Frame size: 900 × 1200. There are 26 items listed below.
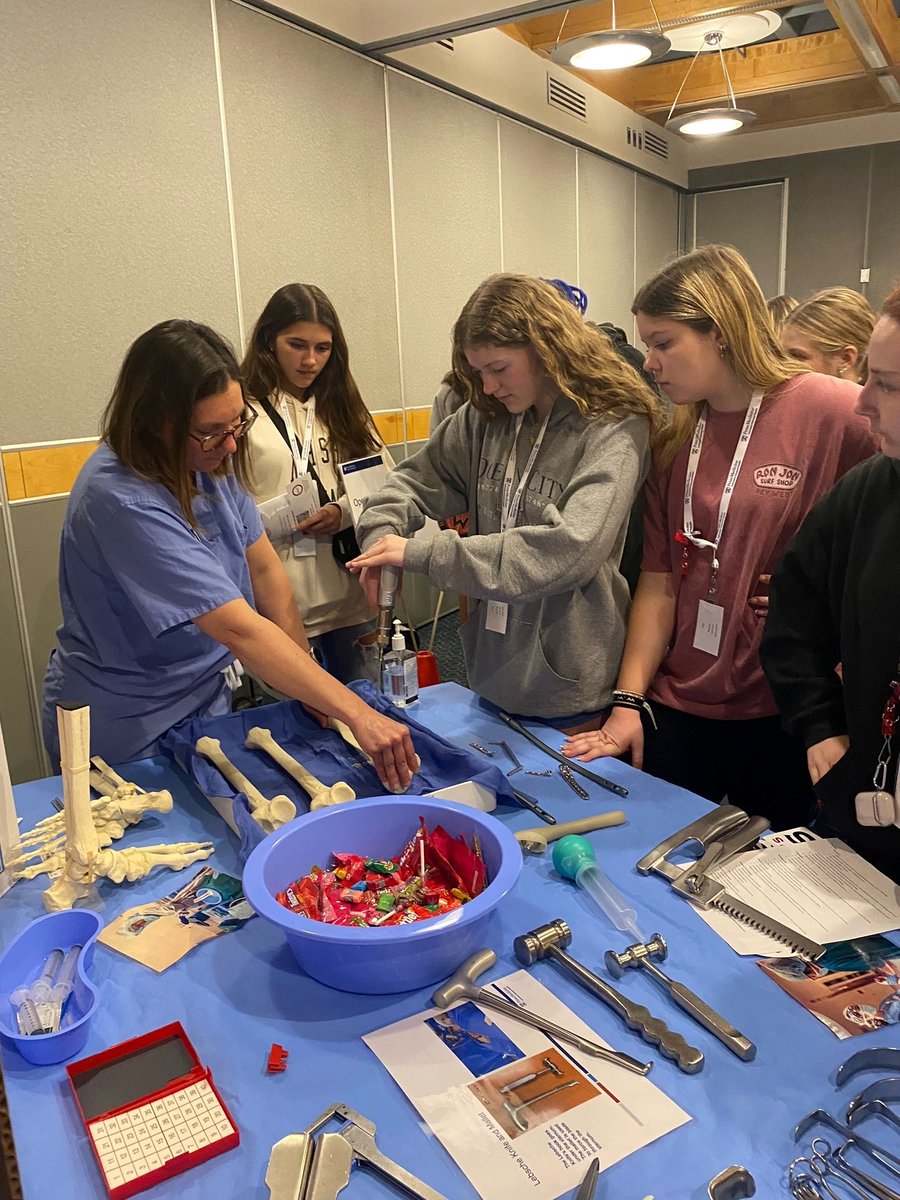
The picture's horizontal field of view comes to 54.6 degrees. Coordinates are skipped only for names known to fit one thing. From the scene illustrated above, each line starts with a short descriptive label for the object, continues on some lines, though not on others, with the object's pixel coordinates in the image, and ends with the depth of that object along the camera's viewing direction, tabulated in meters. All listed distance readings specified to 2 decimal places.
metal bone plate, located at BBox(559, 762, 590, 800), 1.47
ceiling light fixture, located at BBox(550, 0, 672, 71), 3.54
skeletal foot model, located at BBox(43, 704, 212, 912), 1.15
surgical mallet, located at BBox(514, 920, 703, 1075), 0.91
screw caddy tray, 0.81
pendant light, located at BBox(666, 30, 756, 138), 4.95
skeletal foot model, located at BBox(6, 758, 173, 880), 1.28
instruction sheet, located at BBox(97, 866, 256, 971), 1.11
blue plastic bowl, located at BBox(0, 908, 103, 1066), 0.93
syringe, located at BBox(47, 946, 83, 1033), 0.97
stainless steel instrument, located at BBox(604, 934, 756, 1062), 0.92
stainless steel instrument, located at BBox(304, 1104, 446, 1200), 0.77
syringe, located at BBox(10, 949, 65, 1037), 0.96
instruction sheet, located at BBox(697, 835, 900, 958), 1.09
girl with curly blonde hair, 1.58
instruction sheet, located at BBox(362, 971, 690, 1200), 0.80
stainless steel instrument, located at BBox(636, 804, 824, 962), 1.09
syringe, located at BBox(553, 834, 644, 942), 1.14
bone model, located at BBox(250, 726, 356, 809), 1.40
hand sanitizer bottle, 1.88
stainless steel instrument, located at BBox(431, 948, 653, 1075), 0.91
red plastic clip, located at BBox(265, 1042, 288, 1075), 0.92
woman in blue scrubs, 1.47
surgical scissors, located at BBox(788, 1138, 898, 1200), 0.75
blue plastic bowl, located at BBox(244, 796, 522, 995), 0.96
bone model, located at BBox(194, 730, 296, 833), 1.34
